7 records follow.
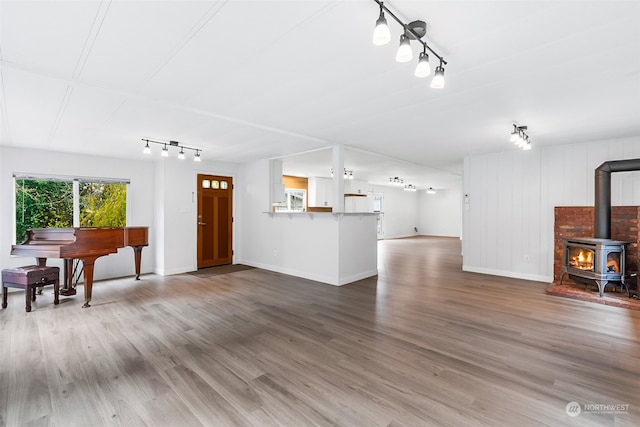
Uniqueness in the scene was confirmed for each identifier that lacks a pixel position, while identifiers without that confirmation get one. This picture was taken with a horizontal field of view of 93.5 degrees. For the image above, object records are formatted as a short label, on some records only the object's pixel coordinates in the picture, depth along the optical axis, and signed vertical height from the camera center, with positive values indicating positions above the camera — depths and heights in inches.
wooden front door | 256.7 -6.4
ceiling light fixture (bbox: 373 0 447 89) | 57.4 +35.7
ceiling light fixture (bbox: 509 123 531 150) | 151.0 +38.9
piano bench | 144.9 -32.0
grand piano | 147.5 -16.0
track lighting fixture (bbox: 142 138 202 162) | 178.1 +42.9
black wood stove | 160.4 -28.1
